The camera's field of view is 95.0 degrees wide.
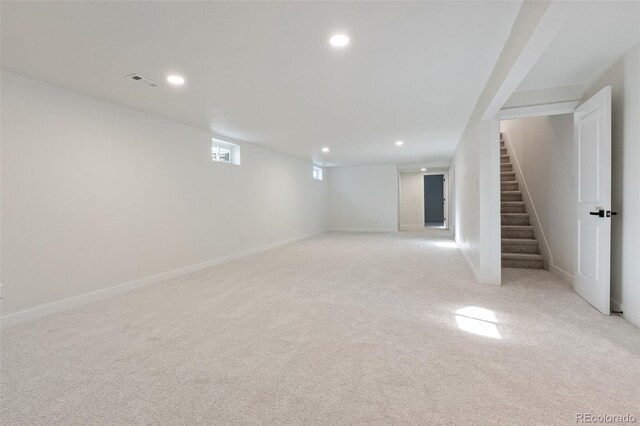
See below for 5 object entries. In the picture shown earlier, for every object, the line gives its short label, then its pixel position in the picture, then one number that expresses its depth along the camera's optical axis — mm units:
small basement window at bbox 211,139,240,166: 5455
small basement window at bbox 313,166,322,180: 9562
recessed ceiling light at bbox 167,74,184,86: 2857
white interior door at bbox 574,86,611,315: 2590
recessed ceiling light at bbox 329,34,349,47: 2184
